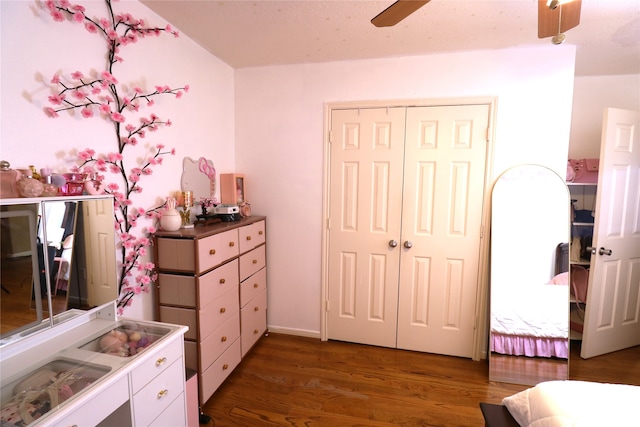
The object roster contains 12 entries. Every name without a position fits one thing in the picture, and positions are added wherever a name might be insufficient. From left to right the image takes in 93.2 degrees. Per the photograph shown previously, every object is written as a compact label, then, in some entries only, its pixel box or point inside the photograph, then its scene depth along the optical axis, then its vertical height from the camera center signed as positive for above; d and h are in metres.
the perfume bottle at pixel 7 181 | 1.07 +0.01
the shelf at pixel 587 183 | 2.52 +0.08
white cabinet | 0.96 -0.67
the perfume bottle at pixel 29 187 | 1.11 -0.01
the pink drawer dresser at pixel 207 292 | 1.78 -0.66
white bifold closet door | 2.40 -0.27
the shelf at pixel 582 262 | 2.56 -0.59
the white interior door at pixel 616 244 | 2.38 -0.42
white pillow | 1.01 -0.76
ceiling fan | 1.17 +0.77
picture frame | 2.57 -0.01
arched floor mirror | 2.29 -0.61
